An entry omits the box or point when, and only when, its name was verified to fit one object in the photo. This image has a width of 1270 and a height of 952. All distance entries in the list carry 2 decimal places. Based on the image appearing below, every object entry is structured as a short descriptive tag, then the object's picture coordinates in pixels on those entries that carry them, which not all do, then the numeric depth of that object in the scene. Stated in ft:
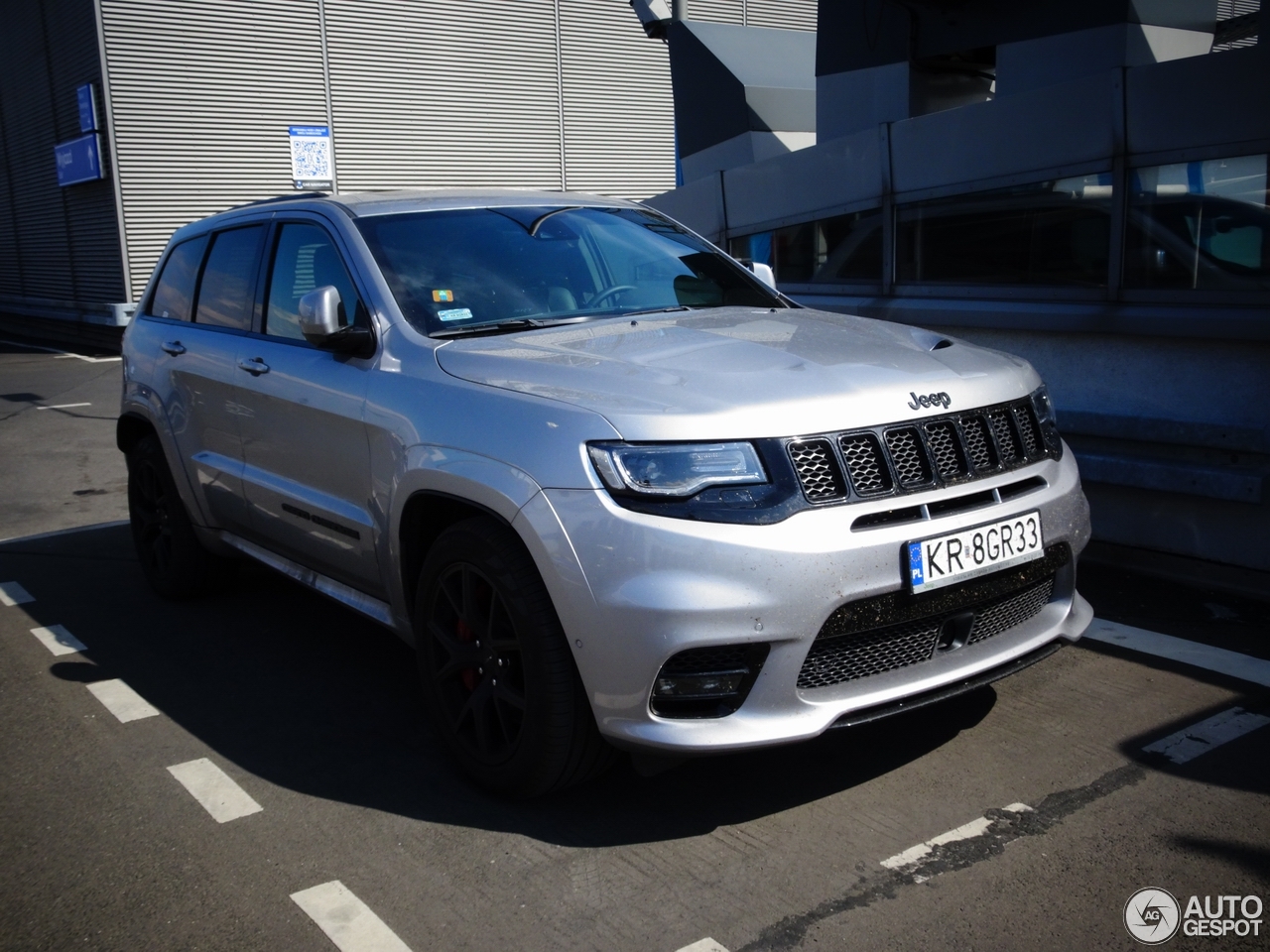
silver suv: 9.53
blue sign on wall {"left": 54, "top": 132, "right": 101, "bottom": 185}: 66.08
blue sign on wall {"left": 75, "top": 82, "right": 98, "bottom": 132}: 65.92
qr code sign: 71.31
